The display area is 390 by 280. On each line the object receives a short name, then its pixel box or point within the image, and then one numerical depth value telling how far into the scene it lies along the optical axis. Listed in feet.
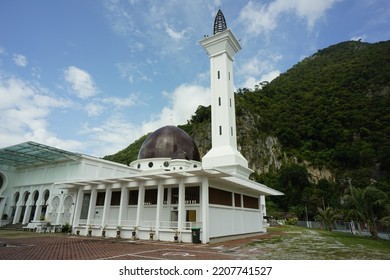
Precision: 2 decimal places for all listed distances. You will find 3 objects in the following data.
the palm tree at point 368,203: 61.40
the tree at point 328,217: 98.27
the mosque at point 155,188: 48.44
